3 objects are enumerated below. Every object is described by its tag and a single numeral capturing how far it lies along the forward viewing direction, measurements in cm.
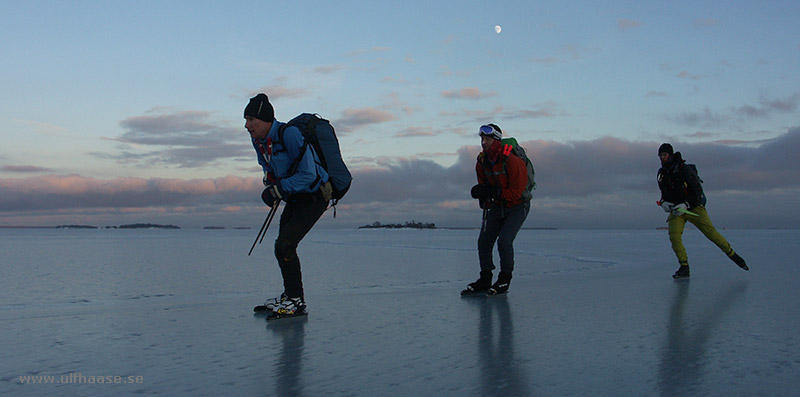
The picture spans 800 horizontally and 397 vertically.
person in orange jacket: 636
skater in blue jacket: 464
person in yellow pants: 850
